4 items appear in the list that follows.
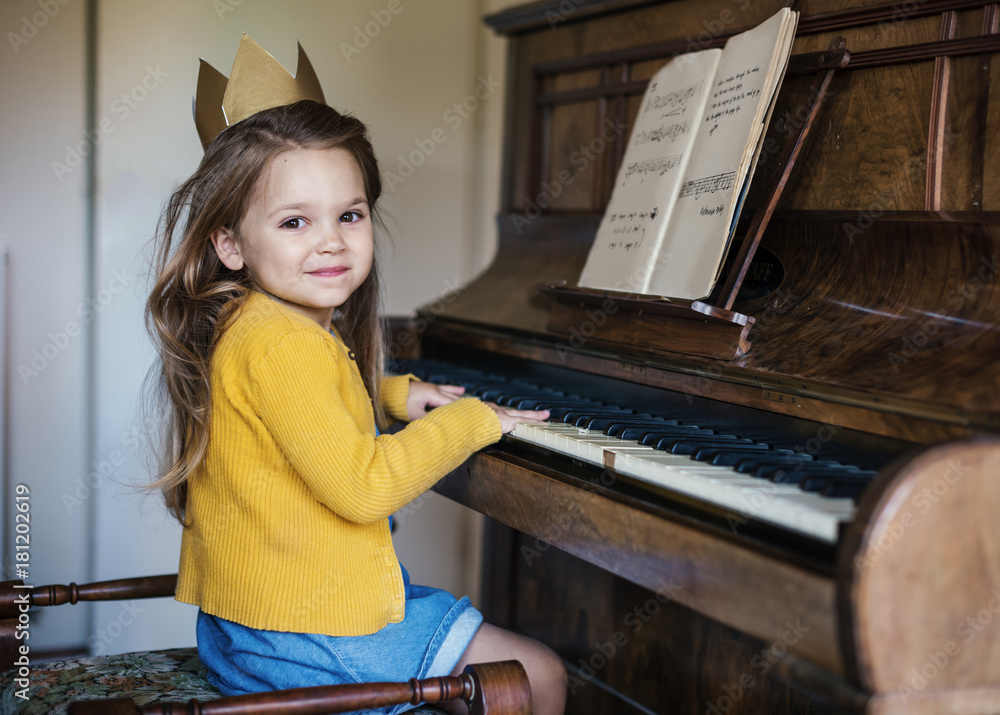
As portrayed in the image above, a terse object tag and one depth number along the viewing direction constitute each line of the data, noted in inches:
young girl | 50.0
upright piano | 36.1
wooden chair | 42.7
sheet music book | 61.5
